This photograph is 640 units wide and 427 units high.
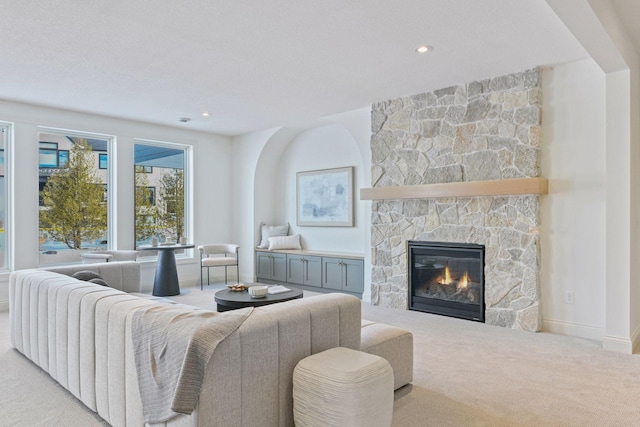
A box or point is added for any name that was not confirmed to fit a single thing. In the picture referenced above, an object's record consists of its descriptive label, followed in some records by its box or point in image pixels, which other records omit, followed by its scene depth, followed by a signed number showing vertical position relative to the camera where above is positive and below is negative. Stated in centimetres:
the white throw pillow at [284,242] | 702 -45
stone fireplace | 426 +43
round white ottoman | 186 -80
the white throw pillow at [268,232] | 727 -29
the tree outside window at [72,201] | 569 +21
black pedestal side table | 605 -83
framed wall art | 656 +28
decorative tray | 396 -69
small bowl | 367 -67
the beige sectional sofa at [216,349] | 182 -70
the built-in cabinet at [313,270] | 593 -84
